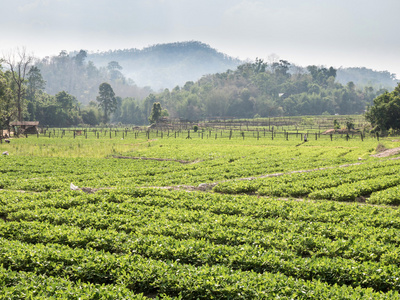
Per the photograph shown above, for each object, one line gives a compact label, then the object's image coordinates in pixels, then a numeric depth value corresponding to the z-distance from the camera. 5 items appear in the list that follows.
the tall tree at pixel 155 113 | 135.50
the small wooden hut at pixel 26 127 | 86.08
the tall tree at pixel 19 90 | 95.53
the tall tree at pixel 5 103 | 71.75
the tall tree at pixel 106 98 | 174.38
